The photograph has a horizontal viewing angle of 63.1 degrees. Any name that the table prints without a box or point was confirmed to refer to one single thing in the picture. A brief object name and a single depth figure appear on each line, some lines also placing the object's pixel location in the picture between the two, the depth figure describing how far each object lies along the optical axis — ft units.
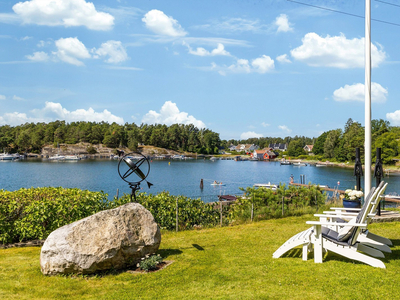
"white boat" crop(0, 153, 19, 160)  381.60
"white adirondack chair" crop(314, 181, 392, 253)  19.47
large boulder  18.80
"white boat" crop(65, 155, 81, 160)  389.50
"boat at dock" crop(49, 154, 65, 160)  389.50
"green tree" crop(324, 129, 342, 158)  354.54
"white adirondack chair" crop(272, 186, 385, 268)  18.60
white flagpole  30.25
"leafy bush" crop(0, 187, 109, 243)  26.73
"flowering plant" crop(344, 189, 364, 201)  32.61
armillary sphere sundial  24.91
